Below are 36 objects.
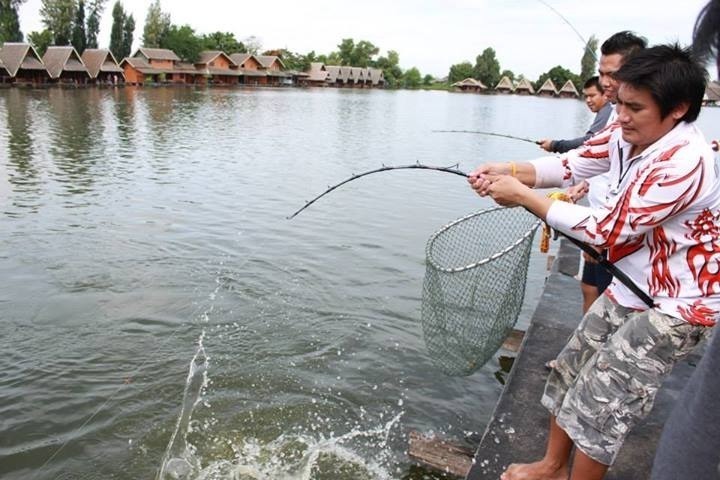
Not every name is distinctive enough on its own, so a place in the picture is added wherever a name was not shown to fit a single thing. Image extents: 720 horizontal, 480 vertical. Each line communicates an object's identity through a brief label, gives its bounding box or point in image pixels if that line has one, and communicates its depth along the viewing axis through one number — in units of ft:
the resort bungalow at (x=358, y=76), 327.88
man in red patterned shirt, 6.95
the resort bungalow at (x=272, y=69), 264.72
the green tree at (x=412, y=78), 408.05
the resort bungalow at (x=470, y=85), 350.43
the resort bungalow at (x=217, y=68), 228.43
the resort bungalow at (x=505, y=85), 355.97
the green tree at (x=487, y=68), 370.32
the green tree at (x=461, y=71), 387.96
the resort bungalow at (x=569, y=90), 319.06
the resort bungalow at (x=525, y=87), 350.43
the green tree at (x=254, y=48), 347.56
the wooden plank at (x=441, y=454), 11.93
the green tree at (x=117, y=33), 216.13
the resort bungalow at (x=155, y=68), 195.72
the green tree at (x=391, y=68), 373.20
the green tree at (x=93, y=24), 207.62
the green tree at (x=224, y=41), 267.59
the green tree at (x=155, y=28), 245.65
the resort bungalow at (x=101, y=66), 173.07
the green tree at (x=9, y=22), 181.78
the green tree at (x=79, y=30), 200.44
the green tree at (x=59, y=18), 195.72
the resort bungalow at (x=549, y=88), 329.31
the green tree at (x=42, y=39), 198.80
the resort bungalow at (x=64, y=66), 158.51
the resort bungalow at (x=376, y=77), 345.39
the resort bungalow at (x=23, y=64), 145.69
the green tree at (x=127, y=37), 218.79
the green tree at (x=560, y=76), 321.24
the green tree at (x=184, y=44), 231.50
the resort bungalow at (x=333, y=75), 314.74
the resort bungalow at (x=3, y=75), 146.41
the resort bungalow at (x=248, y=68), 245.65
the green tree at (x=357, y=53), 382.42
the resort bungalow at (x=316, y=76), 305.61
